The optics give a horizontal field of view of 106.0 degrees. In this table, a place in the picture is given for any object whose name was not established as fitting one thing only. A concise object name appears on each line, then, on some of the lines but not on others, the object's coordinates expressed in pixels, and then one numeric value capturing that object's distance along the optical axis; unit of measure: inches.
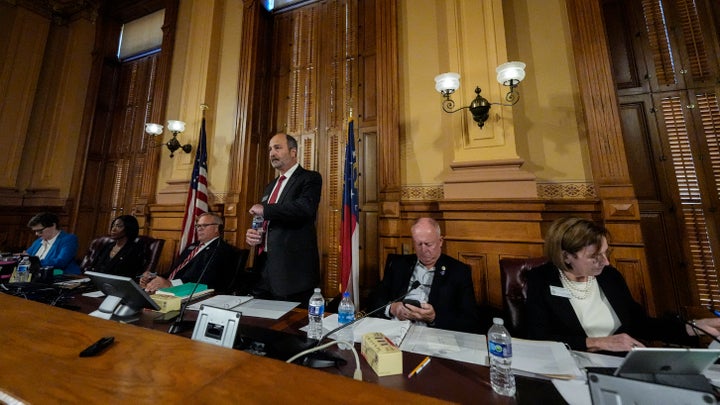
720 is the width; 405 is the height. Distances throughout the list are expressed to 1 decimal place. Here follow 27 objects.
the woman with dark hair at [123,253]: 102.8
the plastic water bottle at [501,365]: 29.0
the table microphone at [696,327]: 37.6
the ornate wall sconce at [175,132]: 146.1
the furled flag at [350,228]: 97.2
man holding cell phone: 58.6
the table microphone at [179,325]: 42.6
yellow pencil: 31.9
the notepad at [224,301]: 57.1
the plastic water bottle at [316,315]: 44.4
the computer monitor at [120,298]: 46.8
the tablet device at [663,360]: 23.9
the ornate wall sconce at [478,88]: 86.4
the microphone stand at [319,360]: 33.2
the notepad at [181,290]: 61.1
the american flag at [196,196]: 129.3
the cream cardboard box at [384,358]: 31.8
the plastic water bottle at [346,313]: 46.7
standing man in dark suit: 66.9
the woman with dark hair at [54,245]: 111.5
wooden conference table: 19.6
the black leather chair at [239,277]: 84.8
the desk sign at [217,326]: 35.4
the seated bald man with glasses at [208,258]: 85.0
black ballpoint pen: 25.5
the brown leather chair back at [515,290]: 59.9
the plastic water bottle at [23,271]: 73.4
